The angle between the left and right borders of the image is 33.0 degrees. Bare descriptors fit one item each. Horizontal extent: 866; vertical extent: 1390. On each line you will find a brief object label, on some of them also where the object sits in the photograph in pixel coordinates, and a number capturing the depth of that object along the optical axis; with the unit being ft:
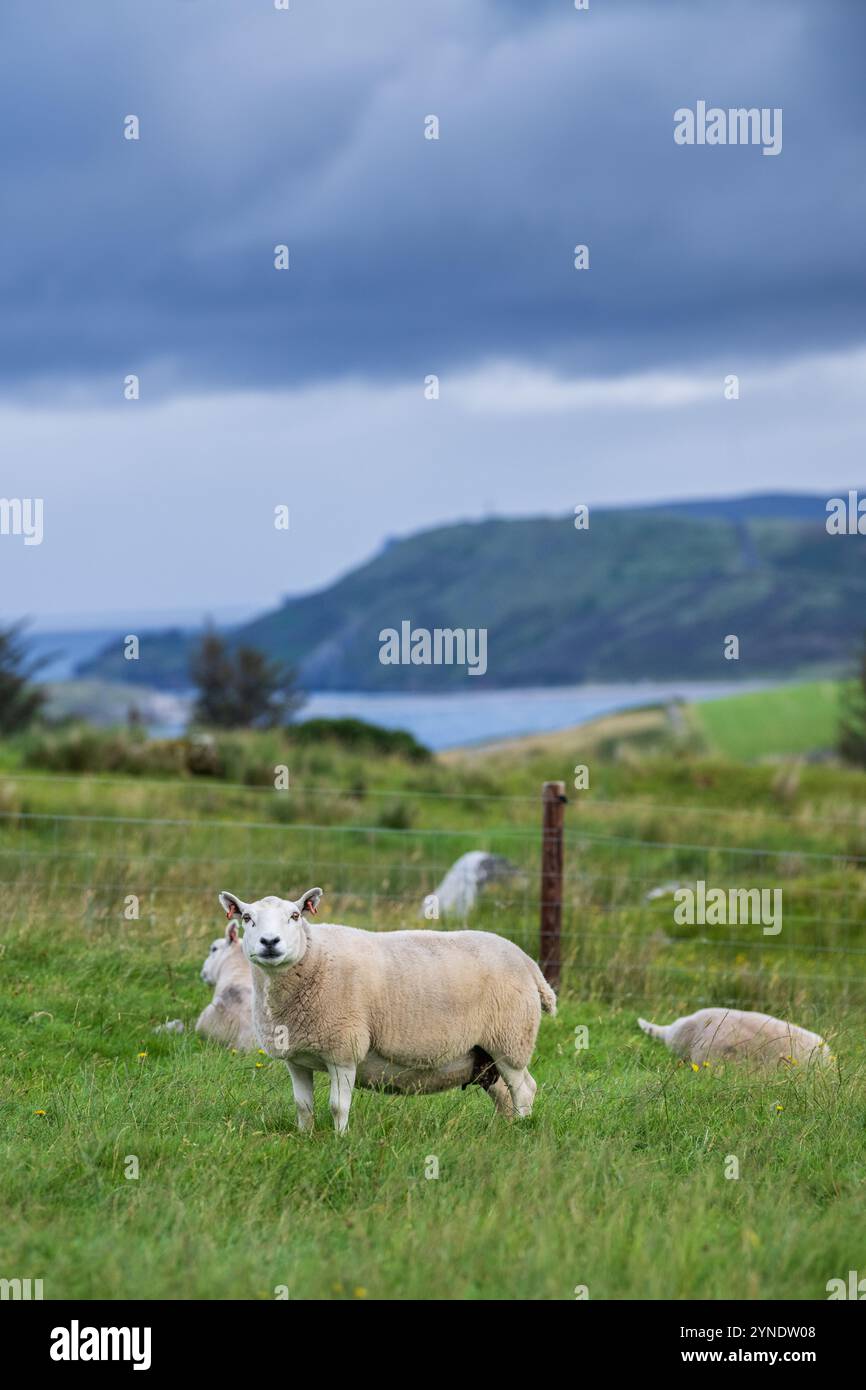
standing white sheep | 22.95
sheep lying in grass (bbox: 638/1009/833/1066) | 30.07
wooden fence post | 39.91
